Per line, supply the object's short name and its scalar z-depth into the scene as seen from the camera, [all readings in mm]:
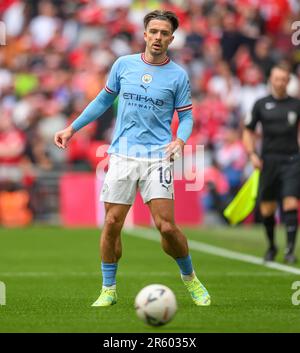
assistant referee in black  29297
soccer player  19031
